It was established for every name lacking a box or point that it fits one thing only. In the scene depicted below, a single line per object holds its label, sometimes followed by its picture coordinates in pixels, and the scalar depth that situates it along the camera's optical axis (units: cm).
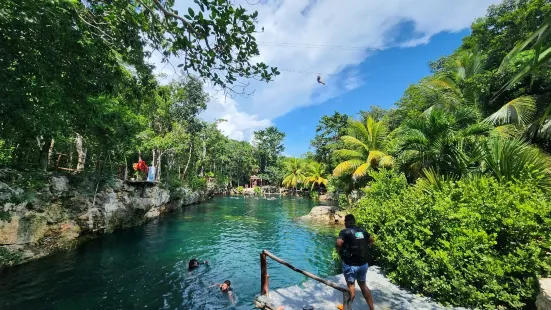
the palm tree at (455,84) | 1360
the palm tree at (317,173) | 4109
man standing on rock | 498
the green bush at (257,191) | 5078
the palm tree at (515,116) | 1043
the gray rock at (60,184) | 1133
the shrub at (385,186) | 885
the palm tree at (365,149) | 1772
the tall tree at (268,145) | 6594
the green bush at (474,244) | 505
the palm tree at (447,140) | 871
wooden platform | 1751
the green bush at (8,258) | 787
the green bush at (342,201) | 1108
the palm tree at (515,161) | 673
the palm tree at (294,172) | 4815
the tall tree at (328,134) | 3766
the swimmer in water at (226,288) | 841
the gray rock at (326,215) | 1988
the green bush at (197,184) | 3312
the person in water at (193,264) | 1052
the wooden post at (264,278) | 606
